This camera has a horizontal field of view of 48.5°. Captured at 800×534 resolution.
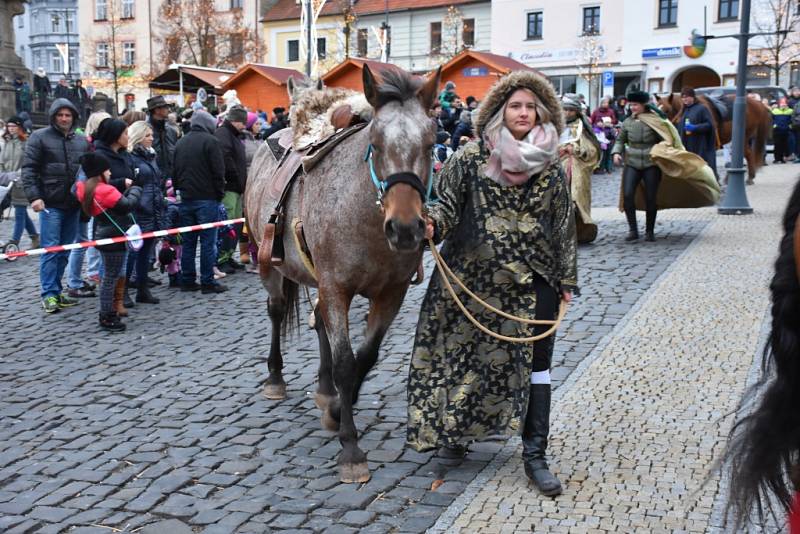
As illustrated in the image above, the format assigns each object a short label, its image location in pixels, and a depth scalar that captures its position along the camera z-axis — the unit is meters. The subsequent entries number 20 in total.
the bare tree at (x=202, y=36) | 52.69
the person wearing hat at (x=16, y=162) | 13.40
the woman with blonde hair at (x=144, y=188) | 9.76
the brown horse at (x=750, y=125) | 18.86
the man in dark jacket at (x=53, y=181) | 9.52
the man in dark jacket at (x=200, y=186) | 10.23
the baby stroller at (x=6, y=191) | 13.24
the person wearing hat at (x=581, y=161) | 11.79
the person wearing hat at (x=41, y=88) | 29.30
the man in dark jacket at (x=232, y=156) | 11.13
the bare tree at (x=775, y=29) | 40.62
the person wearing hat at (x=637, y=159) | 12.09
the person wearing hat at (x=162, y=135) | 11.36
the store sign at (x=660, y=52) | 46.78
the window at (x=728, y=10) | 45.19
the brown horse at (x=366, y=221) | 4.30
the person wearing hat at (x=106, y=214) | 8.68
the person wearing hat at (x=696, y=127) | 16.16
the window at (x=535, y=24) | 52.00
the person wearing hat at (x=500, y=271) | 4.59
